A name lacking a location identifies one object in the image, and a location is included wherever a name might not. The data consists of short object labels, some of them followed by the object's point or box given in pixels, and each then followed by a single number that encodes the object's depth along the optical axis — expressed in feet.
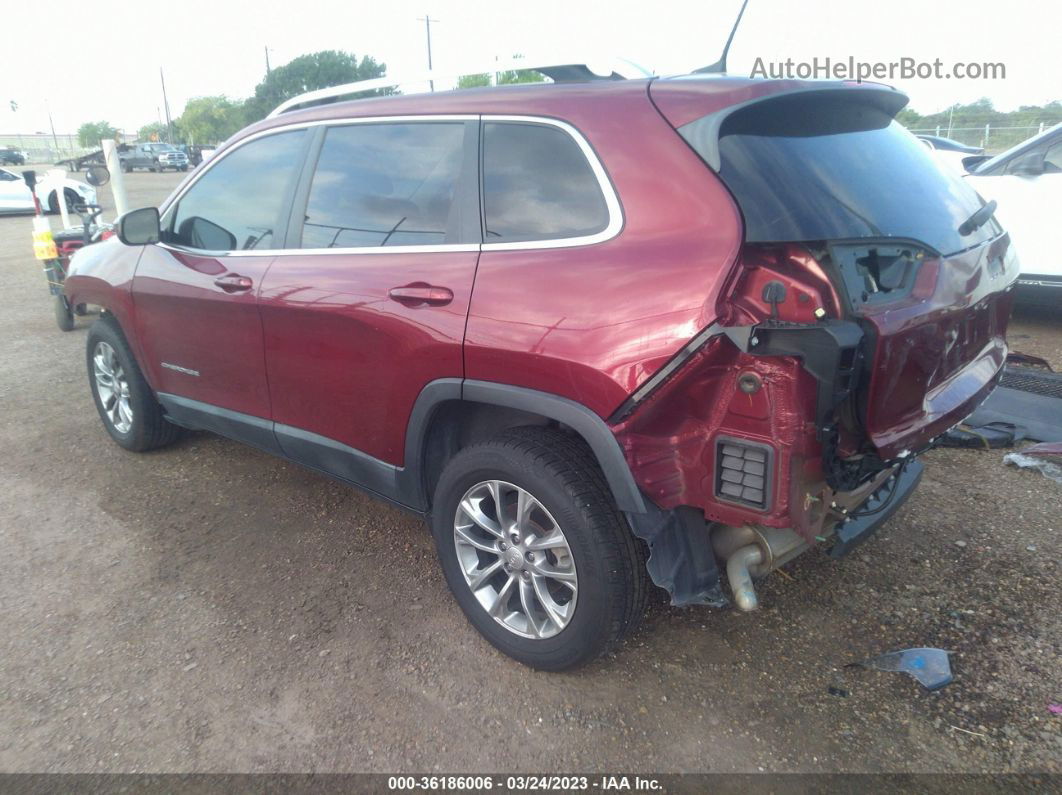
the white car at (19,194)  59.69
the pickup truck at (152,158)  137.80
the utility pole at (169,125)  224.12
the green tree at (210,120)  253.12
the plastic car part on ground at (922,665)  8.52
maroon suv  6.88
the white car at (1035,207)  21.09
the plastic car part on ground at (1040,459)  13.23
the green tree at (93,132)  279.53
